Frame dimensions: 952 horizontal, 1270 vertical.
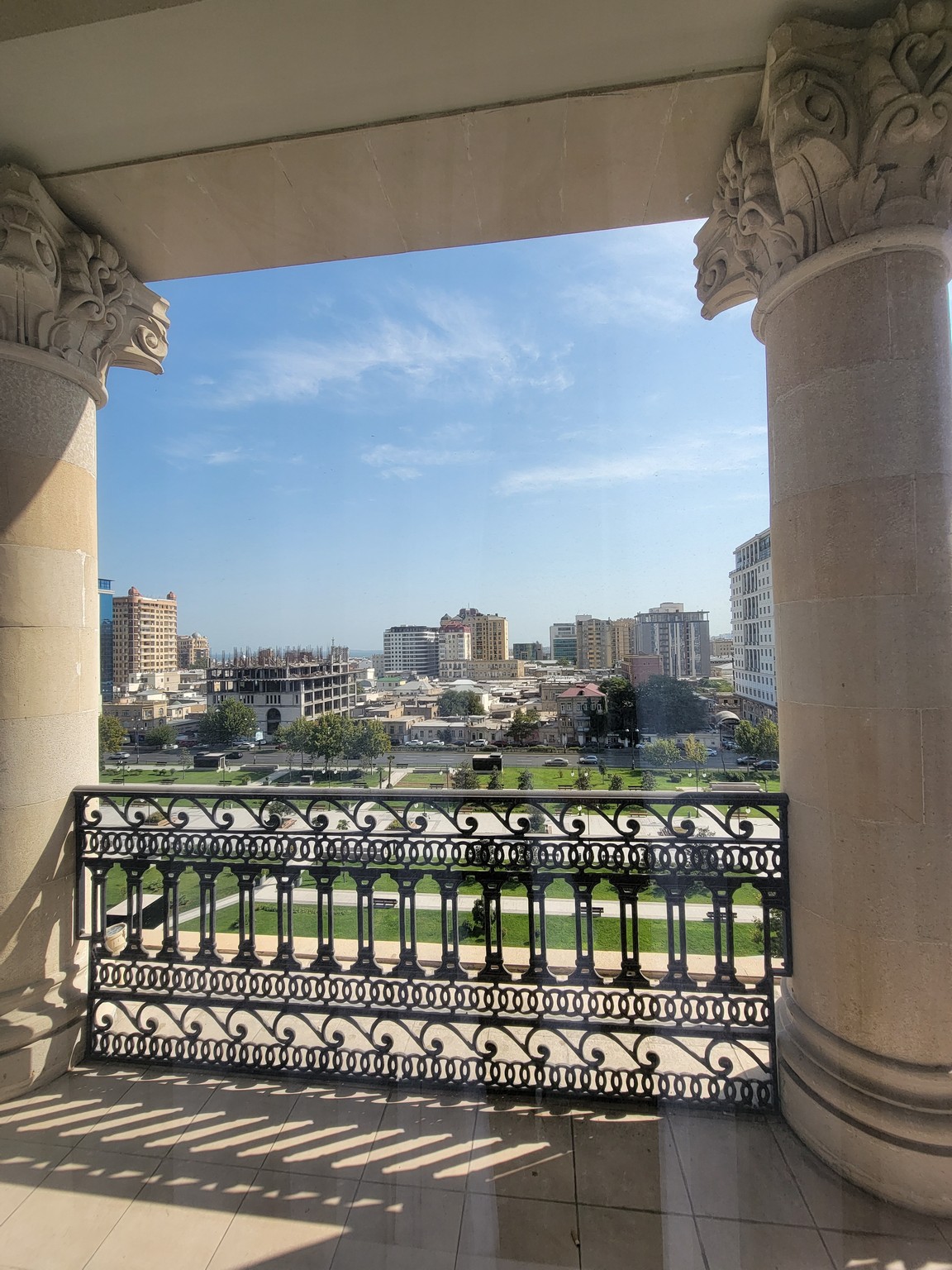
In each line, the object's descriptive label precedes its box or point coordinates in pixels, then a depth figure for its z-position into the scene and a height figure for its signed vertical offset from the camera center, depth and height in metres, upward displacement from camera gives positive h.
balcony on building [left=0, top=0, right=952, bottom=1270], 1.62 -0.63
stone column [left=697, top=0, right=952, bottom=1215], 1.62 +0.20
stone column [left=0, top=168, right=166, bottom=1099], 2.11 +0.24
